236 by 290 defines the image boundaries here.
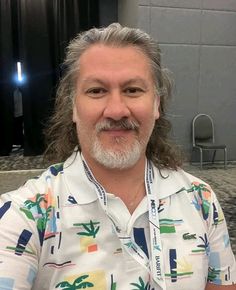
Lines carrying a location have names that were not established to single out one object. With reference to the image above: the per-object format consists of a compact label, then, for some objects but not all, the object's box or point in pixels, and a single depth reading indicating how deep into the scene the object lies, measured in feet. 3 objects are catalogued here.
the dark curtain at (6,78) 13.28
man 2.21
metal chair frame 12.61
